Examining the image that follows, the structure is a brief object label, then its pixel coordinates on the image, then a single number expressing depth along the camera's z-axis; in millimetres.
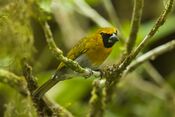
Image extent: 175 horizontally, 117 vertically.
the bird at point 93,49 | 6348
